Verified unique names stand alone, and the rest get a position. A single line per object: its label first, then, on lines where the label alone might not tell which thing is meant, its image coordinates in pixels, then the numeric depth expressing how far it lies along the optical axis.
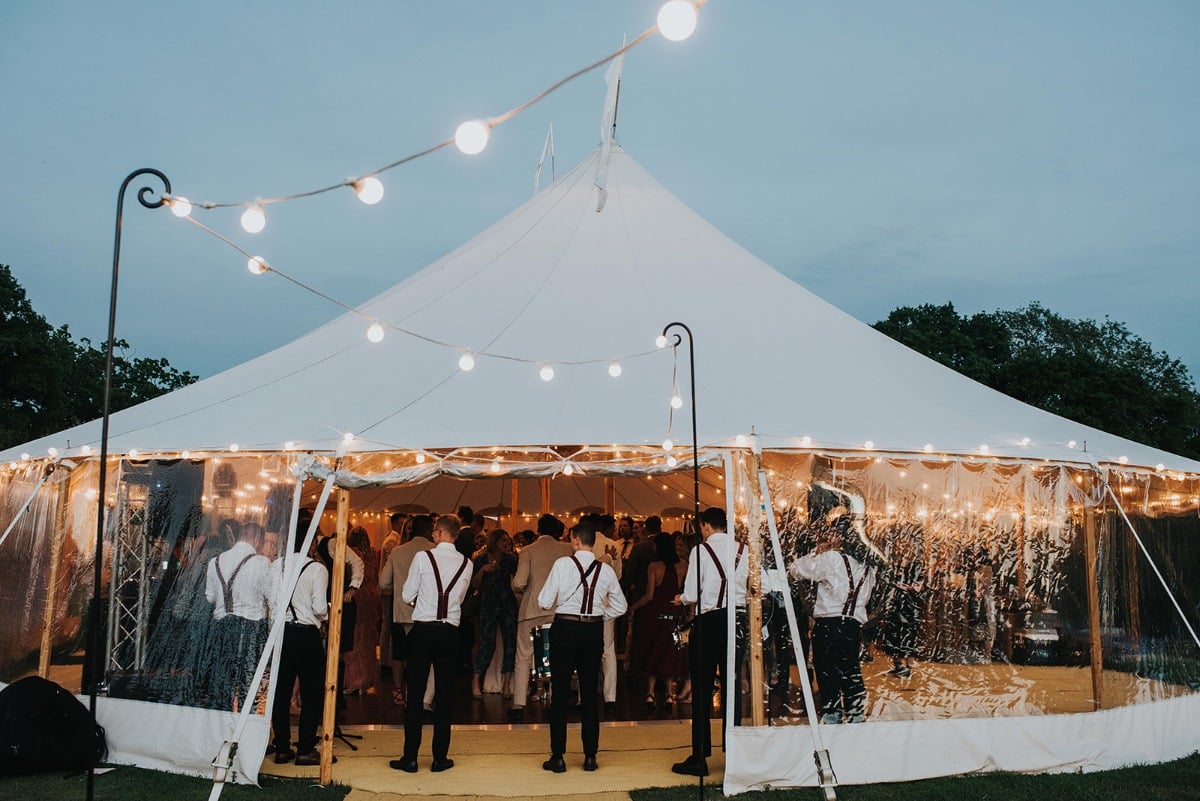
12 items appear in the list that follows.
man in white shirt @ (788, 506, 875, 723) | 5.92
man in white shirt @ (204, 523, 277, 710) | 6.03
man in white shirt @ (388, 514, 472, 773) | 6.10
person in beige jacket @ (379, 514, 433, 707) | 7.90
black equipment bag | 5.94
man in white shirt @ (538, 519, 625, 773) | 6.10
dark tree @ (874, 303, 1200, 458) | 25.16
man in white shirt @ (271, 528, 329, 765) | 6.18
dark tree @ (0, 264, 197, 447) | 21.11
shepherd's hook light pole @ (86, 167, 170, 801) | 3.90
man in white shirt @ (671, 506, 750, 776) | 5.80
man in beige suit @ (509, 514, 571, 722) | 7.98
